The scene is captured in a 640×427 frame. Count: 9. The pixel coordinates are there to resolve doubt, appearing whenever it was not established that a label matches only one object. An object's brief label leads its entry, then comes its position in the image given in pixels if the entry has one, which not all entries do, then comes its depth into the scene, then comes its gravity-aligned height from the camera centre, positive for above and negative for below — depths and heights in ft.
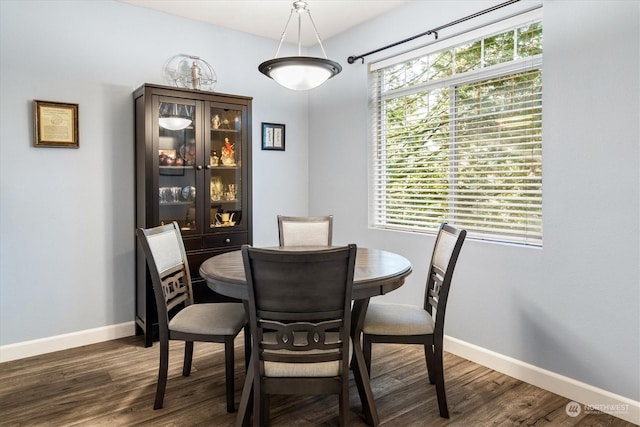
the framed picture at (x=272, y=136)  13.44 +1.97
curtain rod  8.55 +3.90
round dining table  6.36 -1.33
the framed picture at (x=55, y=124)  9.61 +1.66
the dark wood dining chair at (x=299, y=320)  5.41 -1.61
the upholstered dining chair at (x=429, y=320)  7.05 -2.09
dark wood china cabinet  10.28 +0.63
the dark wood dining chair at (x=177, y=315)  7.20 -2.10
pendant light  7.27 +2.25
